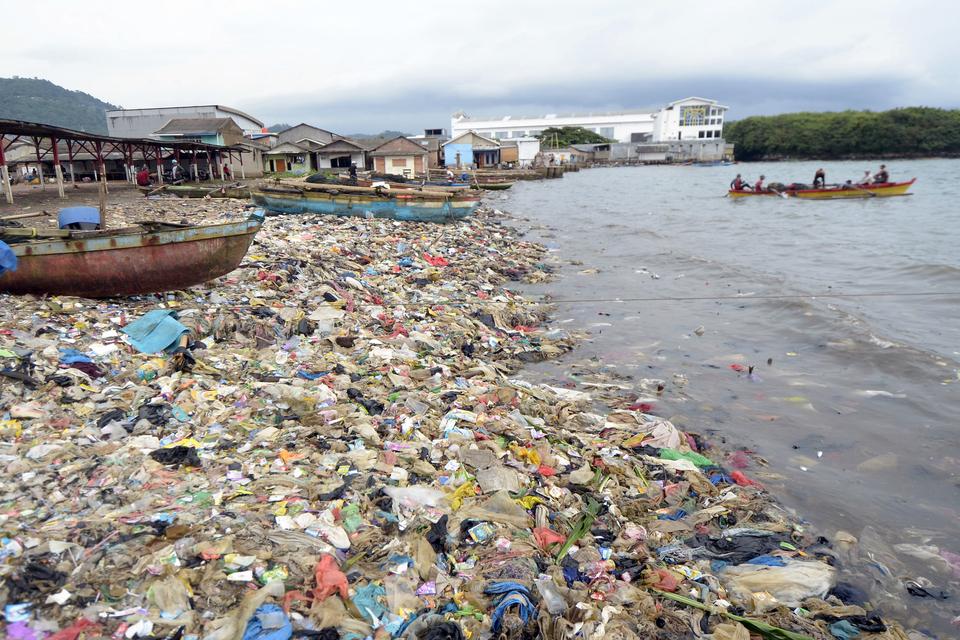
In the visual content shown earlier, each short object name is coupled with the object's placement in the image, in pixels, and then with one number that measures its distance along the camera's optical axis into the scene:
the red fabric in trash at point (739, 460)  5.69
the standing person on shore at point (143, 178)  26.14
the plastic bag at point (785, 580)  3.72
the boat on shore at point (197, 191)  23.97
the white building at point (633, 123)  104.19
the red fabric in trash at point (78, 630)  2.62
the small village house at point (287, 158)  44.62
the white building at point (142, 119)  47.81
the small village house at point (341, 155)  45.53
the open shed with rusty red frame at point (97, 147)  17.47
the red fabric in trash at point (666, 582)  3.57
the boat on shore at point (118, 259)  7.00
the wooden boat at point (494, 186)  43.62
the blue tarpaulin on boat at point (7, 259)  6.37
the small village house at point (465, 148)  61.62
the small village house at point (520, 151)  71.62
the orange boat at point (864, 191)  29.84
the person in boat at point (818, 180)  30.70
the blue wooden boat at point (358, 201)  18.92
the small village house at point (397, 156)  46.84
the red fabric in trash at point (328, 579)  3.07
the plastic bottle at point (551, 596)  3.24
